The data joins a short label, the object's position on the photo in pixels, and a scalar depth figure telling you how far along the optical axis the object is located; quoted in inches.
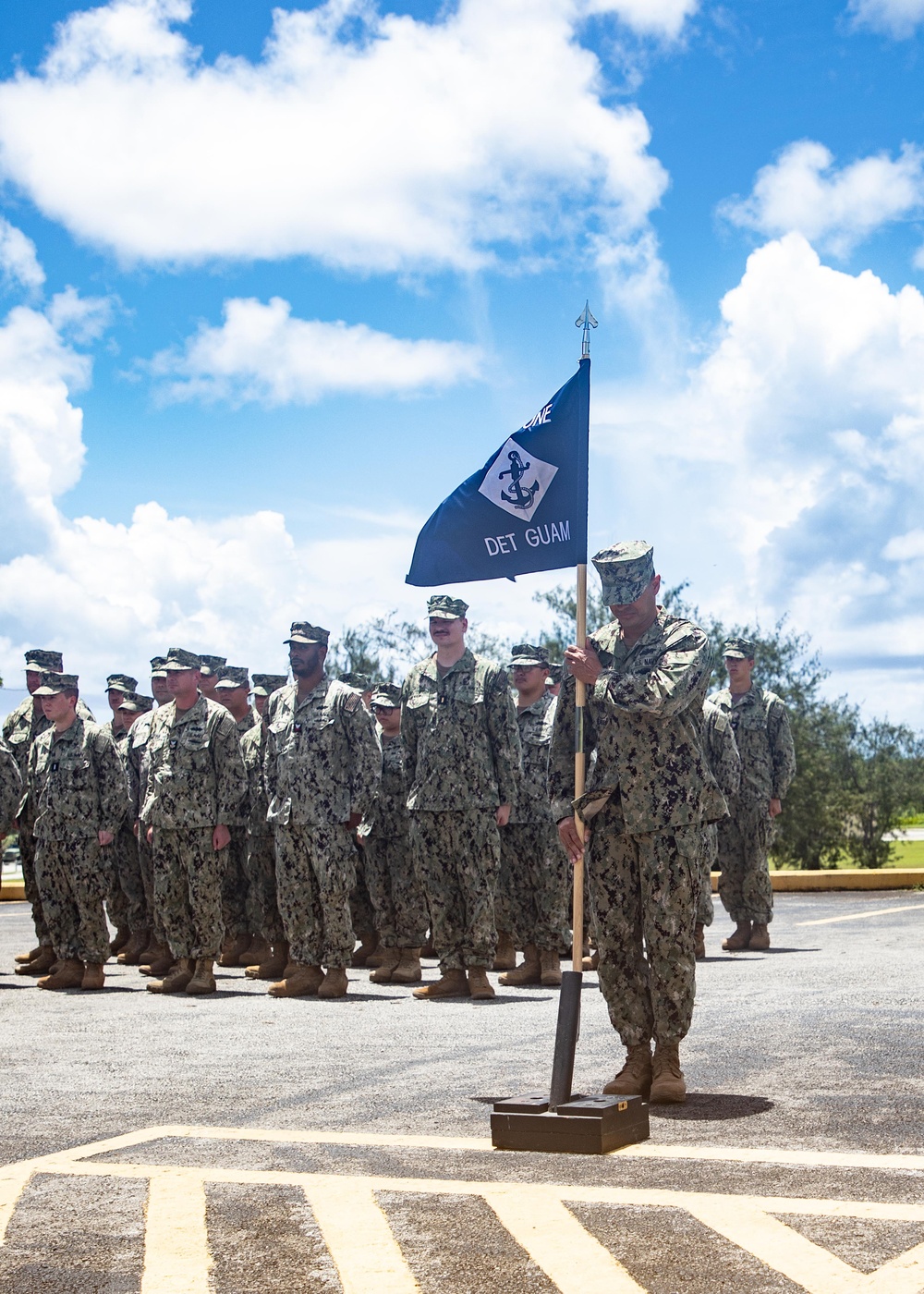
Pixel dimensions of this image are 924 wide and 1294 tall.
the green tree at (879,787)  1208.2
